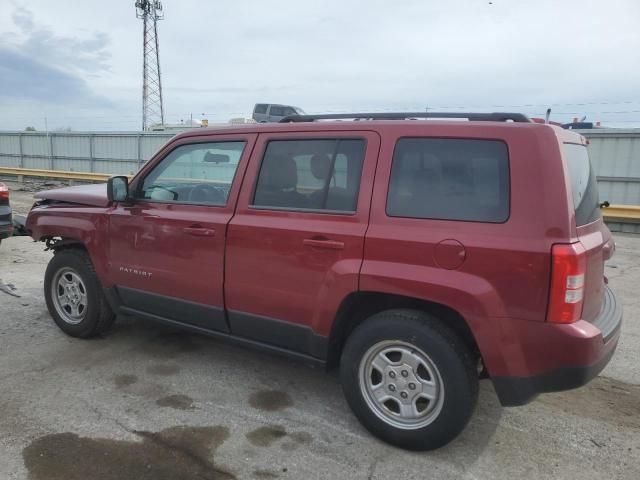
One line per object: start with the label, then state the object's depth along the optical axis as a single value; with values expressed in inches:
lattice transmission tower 1405.0
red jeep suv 100.0
